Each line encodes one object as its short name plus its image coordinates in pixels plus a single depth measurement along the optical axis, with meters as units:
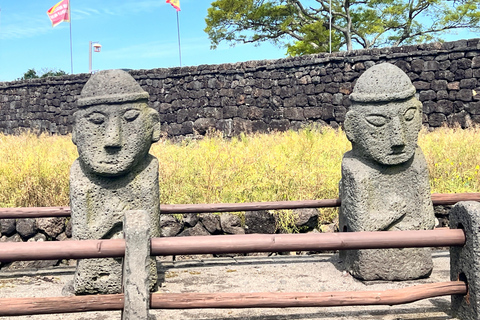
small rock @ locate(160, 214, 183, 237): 5.43
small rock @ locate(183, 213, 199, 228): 5.47
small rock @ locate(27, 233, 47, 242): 5.45
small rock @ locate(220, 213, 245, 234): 5.41
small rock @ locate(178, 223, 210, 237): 5.45
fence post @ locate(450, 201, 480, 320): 3.18
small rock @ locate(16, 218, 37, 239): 5.47
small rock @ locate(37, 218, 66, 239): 5.44
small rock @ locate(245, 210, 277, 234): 5.38
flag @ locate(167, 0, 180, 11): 19.94
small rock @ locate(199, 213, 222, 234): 5.46
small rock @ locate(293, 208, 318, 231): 5.41
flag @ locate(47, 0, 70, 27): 19.86
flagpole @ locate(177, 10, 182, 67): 20.09
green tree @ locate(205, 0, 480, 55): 20.25
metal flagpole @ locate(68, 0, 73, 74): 19.93
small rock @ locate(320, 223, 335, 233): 5.40
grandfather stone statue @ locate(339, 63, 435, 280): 4.15
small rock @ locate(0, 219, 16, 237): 5.52
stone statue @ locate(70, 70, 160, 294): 3.89
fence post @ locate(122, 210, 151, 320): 2.98
